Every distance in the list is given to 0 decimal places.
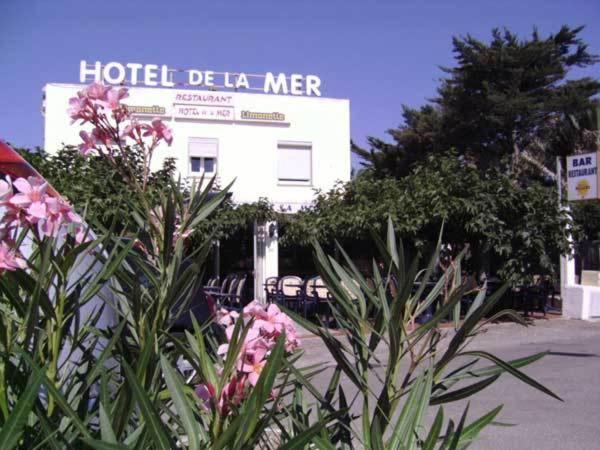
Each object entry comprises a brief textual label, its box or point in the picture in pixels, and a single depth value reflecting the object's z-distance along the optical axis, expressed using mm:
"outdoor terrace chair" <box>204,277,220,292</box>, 13562
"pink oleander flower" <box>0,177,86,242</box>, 1638
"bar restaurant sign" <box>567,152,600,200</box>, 13945
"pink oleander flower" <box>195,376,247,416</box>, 1378
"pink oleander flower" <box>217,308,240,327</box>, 1944
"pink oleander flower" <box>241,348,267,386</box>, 1416
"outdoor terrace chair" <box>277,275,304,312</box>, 13664
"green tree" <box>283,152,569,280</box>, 13508
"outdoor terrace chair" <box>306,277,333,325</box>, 12737
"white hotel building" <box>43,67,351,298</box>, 20891
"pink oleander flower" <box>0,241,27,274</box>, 1617
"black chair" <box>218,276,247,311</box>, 12313
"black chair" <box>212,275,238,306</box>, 12250
